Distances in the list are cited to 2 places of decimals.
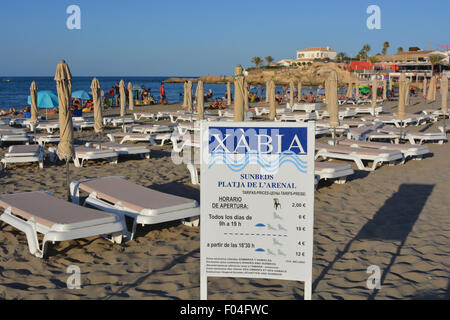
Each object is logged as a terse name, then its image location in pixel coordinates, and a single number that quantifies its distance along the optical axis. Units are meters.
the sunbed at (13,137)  11.06
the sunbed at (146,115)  18.28
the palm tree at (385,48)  96.12
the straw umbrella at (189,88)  18.81
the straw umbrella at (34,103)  12.87
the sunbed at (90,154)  8.59
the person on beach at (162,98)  28.20
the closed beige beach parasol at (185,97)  20.14
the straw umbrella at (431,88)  22.67
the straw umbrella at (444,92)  14.61
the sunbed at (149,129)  12.64
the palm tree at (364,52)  90.69
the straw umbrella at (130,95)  19.63
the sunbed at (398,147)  8.86
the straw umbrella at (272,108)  14.51
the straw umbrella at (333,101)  9.30
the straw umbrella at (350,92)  30.20
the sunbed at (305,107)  21.27
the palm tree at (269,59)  114.56
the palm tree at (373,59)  76.12
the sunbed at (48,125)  13.70
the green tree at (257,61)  106.89
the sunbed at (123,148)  9.08
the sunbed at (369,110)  18.58
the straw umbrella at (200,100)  13.49
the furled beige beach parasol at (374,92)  18.86
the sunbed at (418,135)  10.95
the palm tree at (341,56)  98.82
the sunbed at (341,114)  17.90
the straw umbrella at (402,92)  11.35
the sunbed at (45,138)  10.73
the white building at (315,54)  104.09
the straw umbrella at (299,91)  27.36
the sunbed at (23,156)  8.32
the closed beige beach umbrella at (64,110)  6.00
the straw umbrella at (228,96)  24.52
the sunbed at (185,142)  9.91
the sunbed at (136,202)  4.64
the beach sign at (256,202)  2.83
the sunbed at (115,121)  15.74
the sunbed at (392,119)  14.71
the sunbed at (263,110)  19.60
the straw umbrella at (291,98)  21.14
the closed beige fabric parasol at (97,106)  9.38
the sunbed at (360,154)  8.21
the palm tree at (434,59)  60.94
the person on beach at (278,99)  29.11
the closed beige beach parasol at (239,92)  8.55
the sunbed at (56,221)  4.10
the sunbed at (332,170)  6.84
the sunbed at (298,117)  16.44
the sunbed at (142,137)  11.30
